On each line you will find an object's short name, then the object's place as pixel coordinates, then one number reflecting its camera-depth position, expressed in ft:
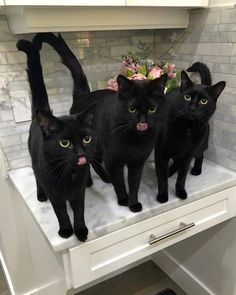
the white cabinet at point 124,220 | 2.64
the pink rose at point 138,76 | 3.38
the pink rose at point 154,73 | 3.44
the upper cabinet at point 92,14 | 2.74
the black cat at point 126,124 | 2.41
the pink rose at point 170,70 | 3.64
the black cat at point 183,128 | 2.80
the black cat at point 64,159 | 2.08
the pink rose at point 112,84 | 3.65
